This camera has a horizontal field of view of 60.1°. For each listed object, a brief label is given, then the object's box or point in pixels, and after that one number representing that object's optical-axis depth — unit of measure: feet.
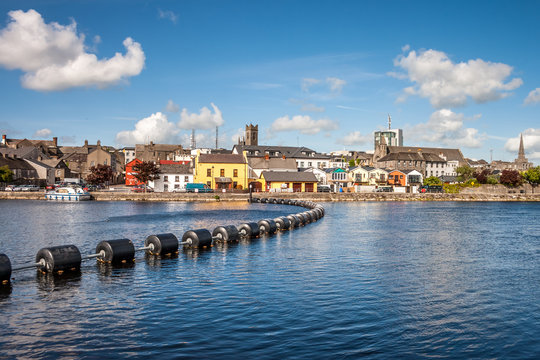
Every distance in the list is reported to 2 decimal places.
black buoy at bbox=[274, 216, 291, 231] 139.85
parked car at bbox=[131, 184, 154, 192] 347.56
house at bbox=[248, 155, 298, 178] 410.93
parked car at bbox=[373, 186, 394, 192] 405.80
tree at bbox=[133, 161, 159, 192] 343.50
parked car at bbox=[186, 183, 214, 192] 342.87
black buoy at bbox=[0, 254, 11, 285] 62.28
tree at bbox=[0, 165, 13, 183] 349.57
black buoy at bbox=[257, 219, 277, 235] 128.57
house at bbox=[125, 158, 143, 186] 392.92
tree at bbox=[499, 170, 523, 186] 435.94
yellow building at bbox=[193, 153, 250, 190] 350.64
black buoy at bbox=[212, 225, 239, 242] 109.50
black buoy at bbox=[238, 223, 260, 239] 119.14
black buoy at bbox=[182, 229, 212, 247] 100.37
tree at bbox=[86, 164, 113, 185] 392.06
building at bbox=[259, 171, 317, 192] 360.89
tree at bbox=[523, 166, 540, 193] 441.68
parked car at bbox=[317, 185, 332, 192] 383.24
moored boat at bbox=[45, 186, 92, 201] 303.48
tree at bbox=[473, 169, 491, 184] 439.22
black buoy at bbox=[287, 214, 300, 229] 146.64
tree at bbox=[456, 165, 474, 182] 471.62
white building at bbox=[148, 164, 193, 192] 360.89
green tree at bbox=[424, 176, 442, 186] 434.71
